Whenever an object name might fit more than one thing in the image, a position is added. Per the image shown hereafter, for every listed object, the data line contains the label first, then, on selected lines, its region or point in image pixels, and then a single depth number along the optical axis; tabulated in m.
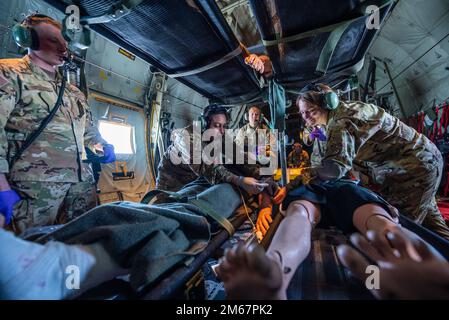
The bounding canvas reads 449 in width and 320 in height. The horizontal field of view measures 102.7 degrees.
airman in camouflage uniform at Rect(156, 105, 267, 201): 1.85
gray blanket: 0.65
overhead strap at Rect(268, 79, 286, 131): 2.62
